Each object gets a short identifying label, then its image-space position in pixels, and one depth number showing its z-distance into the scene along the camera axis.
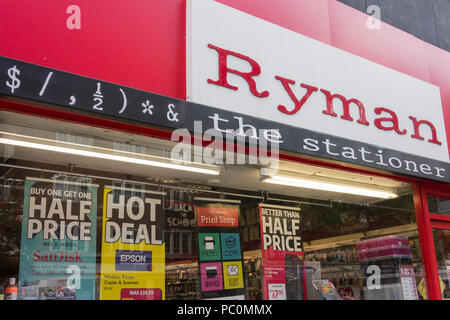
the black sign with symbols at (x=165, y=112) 3.39
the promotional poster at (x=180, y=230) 4.59
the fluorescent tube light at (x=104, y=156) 3.94
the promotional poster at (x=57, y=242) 3.89
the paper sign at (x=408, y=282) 5.69
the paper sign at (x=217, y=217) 4.90
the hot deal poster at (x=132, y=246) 4.20
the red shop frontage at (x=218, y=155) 3.84
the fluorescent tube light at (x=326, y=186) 5.32
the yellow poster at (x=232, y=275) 4.82
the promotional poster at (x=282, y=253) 5.09
